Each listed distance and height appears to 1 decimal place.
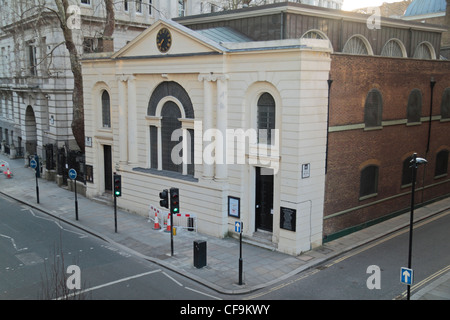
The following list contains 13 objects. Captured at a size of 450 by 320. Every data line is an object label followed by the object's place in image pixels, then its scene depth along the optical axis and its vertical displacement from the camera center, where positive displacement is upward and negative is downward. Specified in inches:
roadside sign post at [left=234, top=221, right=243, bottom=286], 575.2 -184.3
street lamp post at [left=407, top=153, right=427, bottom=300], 510.8 -83.2
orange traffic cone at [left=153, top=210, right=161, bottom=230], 825.5 -251.2
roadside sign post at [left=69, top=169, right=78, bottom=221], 897.0 -168.8
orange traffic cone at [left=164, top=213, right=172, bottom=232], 810.8 -248.1
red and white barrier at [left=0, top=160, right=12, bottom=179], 1306.8 -238.0
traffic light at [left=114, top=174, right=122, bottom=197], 799.7 -171.8
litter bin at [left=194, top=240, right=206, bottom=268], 626.2 -231.7
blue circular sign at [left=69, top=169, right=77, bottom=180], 897.5 -168.8
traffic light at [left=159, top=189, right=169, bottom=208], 689.0 -167.6
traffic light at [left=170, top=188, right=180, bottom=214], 659.8 -162.4
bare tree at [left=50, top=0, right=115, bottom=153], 1058.1 +54.1
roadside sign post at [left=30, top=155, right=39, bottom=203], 999.8 -168.5
